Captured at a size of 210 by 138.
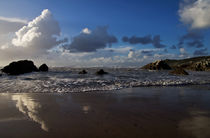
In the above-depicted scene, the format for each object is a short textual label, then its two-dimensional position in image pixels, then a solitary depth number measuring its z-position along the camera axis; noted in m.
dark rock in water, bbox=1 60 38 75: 27.88
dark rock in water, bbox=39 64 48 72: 37.00
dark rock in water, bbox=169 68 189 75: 21.40
